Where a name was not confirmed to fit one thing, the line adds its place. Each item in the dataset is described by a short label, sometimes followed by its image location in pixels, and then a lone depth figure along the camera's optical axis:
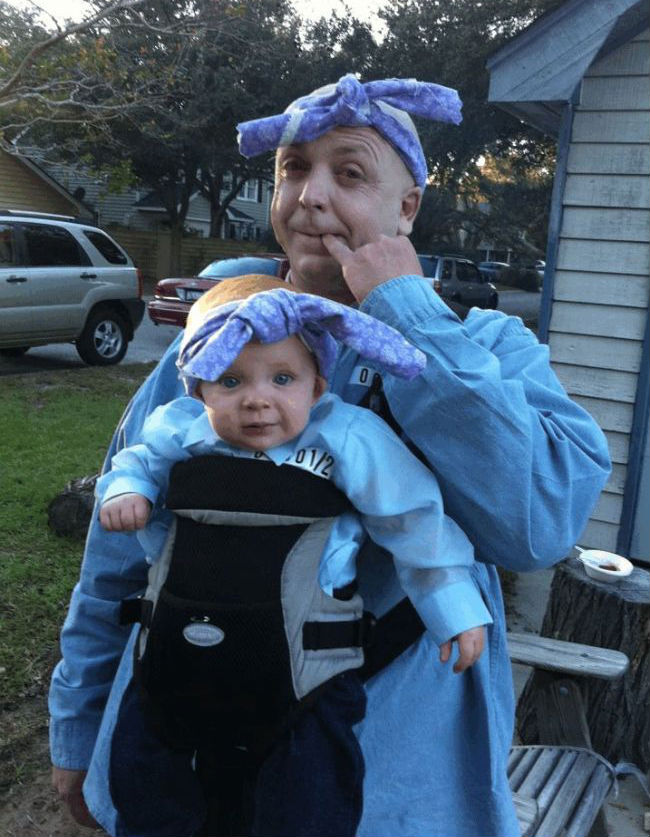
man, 1.24
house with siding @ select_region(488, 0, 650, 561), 4.88
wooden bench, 2.41
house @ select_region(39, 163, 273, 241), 36.24
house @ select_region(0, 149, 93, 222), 29.16
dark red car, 12.98
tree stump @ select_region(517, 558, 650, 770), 3.31
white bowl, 3.40
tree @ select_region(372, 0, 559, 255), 24.19
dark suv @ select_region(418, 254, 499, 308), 23.08
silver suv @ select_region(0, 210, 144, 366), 10.62
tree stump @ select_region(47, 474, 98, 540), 5.32
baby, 1.23
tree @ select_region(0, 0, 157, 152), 9.80
